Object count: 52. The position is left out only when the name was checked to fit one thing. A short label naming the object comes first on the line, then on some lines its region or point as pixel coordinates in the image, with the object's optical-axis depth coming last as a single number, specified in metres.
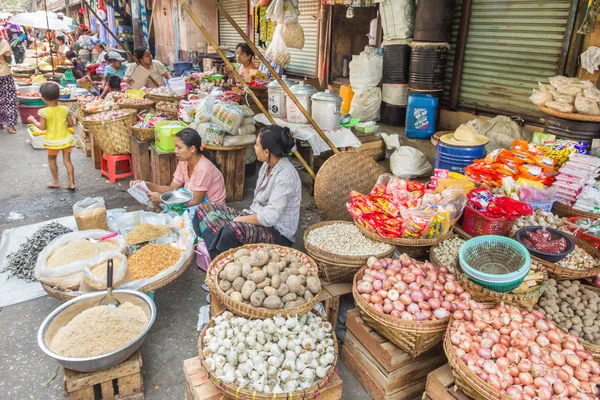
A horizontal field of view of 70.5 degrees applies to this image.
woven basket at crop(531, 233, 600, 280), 2.73
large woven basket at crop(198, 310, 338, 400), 1.92
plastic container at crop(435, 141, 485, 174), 4.22
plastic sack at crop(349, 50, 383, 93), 5.93
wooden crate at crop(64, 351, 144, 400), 2.26
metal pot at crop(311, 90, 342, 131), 4.69
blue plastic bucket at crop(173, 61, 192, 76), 11.01
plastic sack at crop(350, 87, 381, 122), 6.02
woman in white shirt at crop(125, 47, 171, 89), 7.56
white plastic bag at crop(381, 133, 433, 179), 5.06
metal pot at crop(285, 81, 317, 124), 4.88
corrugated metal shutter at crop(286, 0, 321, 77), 7.99
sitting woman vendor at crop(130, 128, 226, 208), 3.95
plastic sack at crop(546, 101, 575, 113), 3.74
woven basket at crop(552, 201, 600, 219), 3.43
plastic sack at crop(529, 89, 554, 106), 3.91
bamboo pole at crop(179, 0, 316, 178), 3.99
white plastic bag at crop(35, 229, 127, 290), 2.83
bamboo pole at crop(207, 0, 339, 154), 4.49
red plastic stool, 5.77
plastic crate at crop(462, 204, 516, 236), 3.11
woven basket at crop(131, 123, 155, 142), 5.26
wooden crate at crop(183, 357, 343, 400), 2.07
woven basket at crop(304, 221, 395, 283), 2.85
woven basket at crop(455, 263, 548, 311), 2.42
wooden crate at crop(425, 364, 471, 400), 2.06
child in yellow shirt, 5.13
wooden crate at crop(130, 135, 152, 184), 5.34
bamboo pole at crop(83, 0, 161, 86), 7.73
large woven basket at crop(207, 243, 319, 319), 2.34
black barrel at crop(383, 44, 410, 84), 5.73
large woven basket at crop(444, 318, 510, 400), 1.86
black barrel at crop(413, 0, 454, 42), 5.12
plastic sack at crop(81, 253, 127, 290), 2.77
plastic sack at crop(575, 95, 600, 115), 3.63
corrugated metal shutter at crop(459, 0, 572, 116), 4.64
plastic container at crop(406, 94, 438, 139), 5.39
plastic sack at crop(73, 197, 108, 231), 3.79
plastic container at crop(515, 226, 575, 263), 2.72
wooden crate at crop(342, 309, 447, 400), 2.35
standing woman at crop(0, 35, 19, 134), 7.84
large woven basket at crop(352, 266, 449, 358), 2.22
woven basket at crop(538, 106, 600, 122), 3.63
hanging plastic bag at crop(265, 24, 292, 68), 7.03
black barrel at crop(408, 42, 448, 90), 5.26
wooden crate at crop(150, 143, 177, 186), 4.96
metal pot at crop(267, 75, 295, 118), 5.11
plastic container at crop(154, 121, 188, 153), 4.84
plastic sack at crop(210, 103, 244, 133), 4.70
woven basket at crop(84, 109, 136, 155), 5.41
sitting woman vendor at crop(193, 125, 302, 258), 3.21
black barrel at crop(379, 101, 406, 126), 6.02
